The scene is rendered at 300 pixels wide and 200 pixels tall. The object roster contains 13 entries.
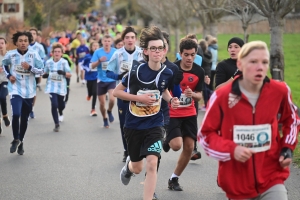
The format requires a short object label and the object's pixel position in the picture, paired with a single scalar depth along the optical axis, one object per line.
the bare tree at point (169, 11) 36.00
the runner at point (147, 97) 7.34
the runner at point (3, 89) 13.91
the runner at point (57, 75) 14.67
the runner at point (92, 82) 16.78
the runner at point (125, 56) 10.62
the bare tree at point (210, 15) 24.62
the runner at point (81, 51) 22.72
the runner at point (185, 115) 8.53
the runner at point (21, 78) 11.31
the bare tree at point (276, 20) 13.99
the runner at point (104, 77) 14.34
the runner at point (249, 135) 5.04
